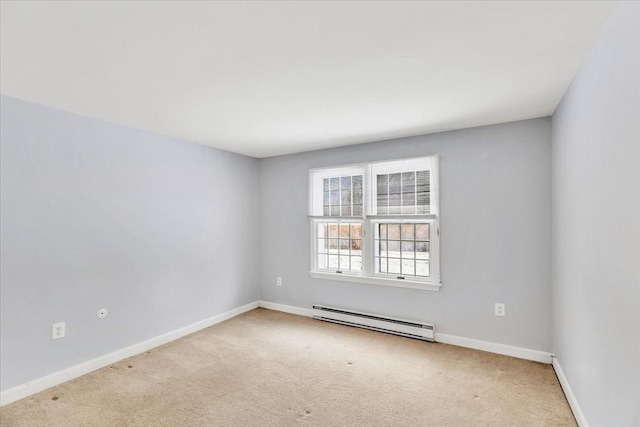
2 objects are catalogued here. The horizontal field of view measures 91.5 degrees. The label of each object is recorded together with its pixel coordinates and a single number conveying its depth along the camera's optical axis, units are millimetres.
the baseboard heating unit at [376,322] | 3391
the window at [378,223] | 3482
